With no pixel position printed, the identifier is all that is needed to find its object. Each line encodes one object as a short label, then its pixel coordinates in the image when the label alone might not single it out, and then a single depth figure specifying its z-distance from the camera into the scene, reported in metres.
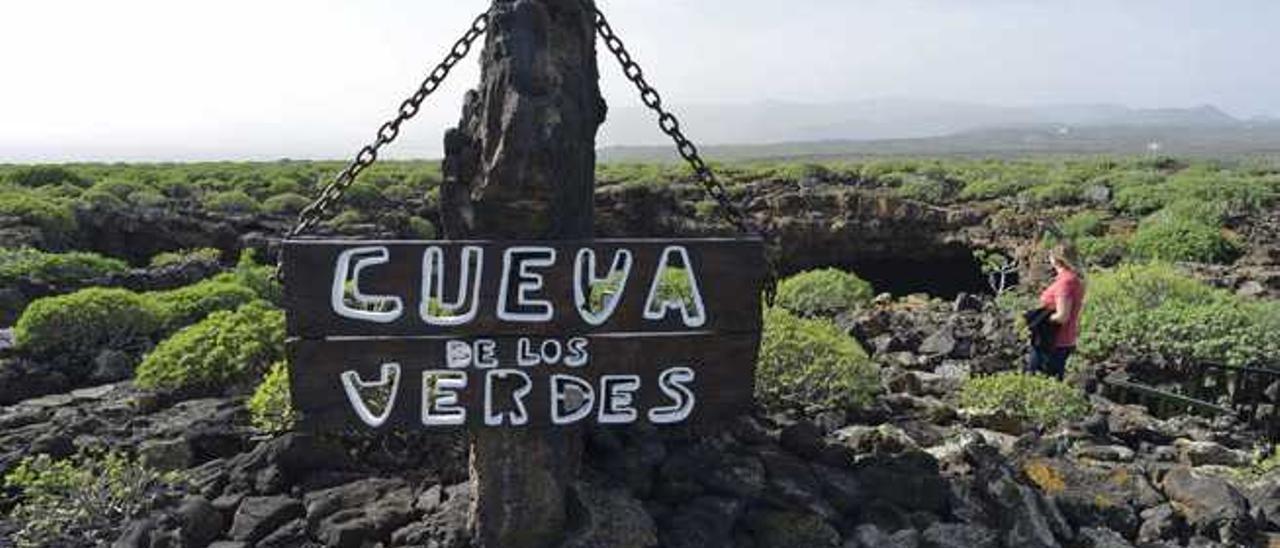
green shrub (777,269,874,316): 12.16
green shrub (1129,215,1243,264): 15.97
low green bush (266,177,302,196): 28.66
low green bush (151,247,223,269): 14.67
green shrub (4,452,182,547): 4.63
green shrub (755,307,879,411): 6.30
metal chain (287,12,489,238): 3.70
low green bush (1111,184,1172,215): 22.84
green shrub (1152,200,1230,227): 19.52
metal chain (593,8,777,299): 3.87
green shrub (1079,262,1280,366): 8.77
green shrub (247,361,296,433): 5.41
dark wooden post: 3.91
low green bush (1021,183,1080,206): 25.70
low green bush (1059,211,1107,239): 19.64
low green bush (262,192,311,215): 24.30
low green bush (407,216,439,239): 20.05
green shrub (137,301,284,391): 6.41
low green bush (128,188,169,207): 22.81
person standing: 7.49
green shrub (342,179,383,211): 24.73
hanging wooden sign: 3.65
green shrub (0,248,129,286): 11.68
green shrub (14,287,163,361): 8.09
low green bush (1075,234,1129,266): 16.81
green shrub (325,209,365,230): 19.61
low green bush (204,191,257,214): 23.45
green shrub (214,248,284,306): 10.40
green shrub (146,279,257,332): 8.90
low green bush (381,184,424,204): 26.62
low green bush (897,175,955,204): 28.05
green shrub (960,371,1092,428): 6.72
